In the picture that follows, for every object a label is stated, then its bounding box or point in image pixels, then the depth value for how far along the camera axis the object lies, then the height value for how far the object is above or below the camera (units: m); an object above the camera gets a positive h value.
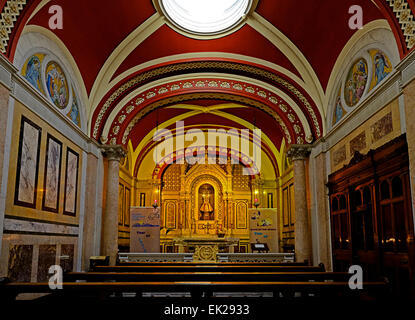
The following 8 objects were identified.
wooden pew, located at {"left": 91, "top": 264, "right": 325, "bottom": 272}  7.27 -0.57
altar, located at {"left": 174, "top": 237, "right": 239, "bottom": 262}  16.77 -0.21
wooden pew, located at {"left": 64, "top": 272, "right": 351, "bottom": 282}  5.98 -0.59
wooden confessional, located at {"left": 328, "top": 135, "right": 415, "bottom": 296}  6.64 +0.45
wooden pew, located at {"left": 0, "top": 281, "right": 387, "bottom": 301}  4.73 -0.59
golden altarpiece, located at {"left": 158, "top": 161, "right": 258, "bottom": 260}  19.50 +1.85
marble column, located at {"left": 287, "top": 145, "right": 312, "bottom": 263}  11.27 +1.01
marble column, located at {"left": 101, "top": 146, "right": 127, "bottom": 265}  11.31 +0.97
